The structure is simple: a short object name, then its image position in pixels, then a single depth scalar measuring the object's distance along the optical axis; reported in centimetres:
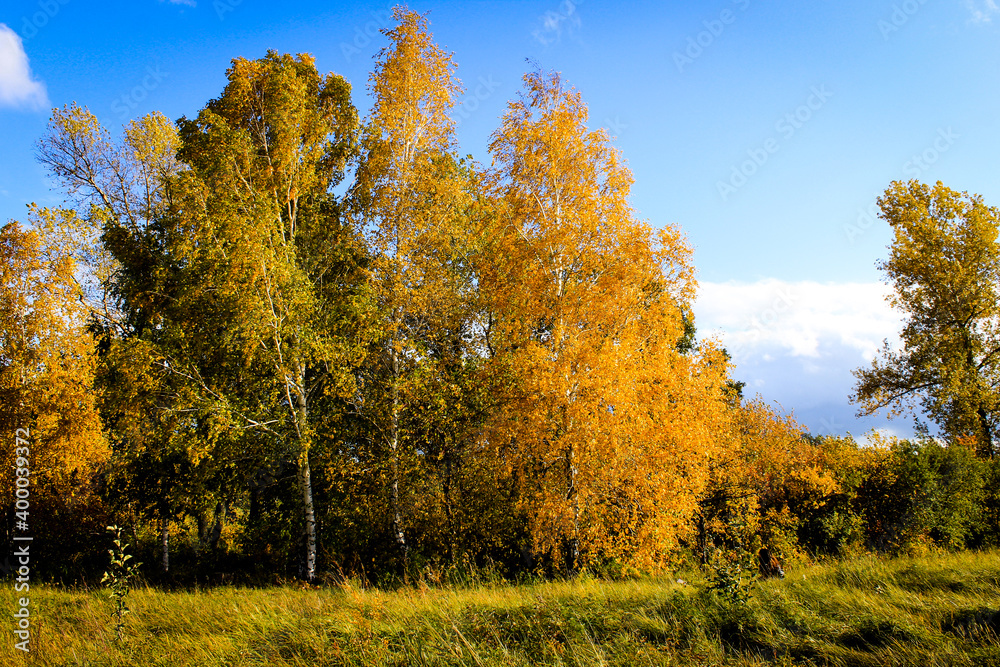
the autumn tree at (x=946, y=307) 1861
